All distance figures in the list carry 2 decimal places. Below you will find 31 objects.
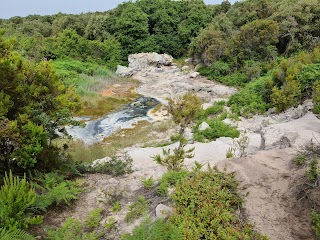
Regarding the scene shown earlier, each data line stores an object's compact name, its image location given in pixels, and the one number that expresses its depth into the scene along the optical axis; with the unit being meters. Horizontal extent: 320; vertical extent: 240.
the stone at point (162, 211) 5.92
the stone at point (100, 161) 9.49
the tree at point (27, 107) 6.89
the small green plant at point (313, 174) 5.45
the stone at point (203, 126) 13.69
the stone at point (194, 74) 28.12
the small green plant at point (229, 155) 8.59
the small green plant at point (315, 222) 4.68
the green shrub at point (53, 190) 6.37
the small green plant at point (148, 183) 7.50
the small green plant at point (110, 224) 6.00
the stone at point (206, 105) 18.80
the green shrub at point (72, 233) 5.29
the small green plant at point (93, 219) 6.12
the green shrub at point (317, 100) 13.61
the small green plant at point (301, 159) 6.44
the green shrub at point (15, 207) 5.01
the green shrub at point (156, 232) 4.81
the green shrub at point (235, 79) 24.31
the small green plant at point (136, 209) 6.31
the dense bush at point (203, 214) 5.04
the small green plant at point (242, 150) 8.76
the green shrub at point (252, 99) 17.31
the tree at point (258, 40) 23.55
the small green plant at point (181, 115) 8.20
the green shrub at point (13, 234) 4.47
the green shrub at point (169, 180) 6.78
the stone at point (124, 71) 32.62
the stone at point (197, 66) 30.03
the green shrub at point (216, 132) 12.62
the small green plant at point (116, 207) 6.70
